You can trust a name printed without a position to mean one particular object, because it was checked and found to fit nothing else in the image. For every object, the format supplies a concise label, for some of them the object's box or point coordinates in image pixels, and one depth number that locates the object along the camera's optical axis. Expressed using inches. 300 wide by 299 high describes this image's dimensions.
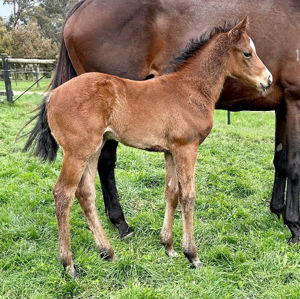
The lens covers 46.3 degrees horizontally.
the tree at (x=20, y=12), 1255.7
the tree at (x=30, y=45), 963.3
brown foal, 95.2
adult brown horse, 127.6
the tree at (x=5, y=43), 936.4
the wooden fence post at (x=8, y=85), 410.0
